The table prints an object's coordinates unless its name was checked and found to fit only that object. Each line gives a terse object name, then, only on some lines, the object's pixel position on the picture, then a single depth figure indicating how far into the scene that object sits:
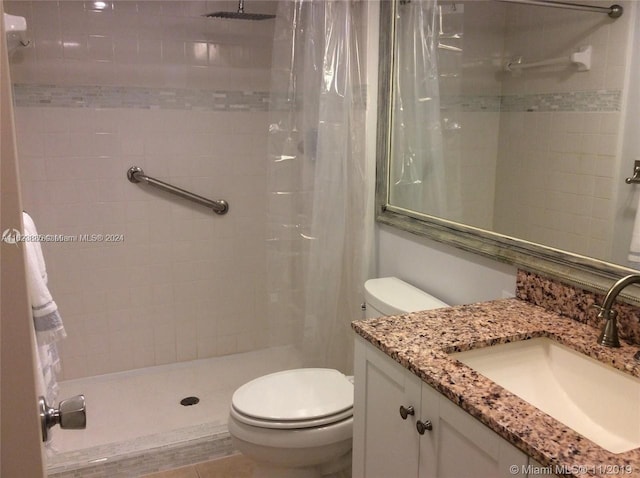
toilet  1.74
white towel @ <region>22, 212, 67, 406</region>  1.51
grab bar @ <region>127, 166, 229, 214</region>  2.68
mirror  1.51
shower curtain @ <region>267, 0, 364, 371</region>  2.08
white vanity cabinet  1.04
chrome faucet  1.17
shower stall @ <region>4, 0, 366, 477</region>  2.20
